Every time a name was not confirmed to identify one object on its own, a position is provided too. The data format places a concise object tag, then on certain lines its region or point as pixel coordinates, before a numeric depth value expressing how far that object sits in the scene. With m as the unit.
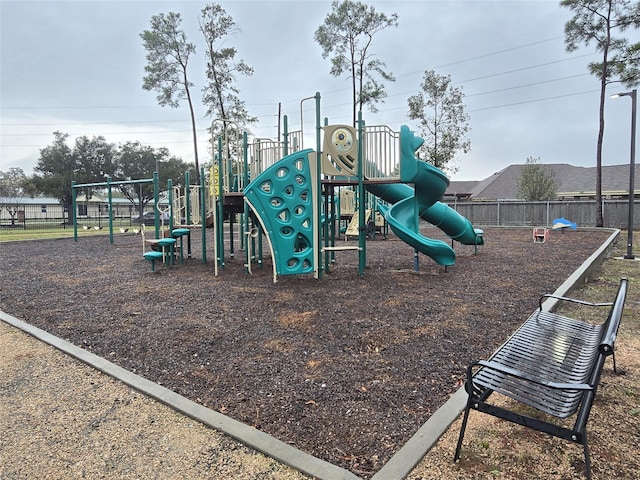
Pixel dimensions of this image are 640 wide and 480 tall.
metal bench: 2.12
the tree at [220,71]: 26.80
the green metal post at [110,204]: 16.41
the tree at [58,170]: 39.12
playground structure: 7.53
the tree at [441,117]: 27.47
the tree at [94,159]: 41.97
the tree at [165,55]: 26.43
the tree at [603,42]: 21.48
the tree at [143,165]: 45.44
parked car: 40.63
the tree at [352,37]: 25.36
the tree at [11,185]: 57.85
